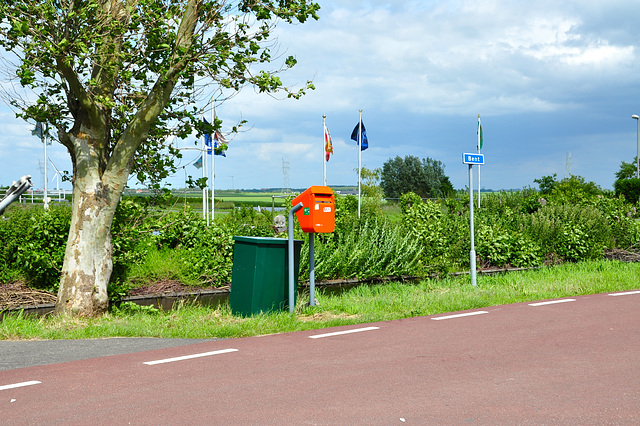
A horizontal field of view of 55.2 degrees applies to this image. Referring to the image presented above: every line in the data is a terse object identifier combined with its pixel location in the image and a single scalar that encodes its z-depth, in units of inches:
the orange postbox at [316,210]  345.4
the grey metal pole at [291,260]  351.3
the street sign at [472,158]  474.9
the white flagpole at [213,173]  978.7
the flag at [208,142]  917.8
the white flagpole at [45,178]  1298.0
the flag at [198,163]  1007.1
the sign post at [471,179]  476.1
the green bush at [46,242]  498.9
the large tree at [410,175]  3026.6
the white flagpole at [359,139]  1098.1
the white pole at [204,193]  908.7
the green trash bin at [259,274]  349.1
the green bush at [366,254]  640.4
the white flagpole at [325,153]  1140.5
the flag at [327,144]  1144.8
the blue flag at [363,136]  1103.0
